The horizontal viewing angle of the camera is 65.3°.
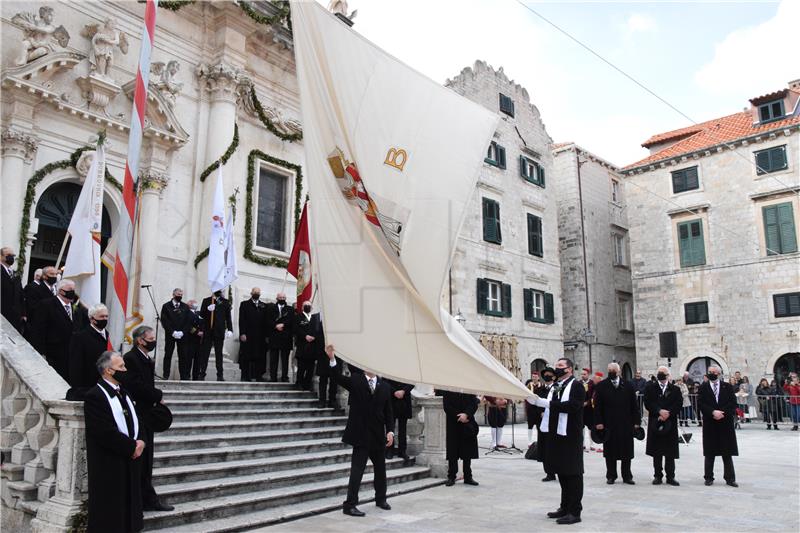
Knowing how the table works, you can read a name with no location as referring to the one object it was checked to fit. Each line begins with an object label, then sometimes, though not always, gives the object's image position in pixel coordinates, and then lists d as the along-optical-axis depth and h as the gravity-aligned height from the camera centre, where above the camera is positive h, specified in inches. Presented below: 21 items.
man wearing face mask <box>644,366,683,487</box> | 380.2 -29.8
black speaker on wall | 1022.4 +47.6
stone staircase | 270.2 -44.2
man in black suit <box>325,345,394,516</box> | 290.0 -25.5
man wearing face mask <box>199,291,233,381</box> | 476.4 +38.0
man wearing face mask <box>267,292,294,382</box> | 493.0 +32.3
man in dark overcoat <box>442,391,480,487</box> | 378.9 -38.4
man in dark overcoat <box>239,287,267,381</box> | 492.7 +31.4
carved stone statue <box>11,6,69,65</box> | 446.6 +245.8
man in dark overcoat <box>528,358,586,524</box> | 281.3 -28.8
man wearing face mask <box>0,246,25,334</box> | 322.3 +42.5
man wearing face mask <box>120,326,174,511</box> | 247.3 -5.1
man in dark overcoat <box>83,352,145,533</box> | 214.2 -28.4
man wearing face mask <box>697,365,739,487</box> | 373.7 -28.8
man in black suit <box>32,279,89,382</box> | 309.9 +25.6
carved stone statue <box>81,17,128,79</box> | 486.9 +256.9
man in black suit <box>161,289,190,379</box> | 447.2 +38.1
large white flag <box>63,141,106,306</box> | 302.5 +63.2
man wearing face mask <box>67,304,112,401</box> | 257.8 +10.2
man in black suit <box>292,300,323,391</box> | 458.9 +22.0
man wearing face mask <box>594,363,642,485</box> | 386.9 -27.1
